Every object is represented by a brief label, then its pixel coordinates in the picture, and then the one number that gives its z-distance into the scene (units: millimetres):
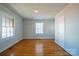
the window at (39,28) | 5293
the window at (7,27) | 2440
